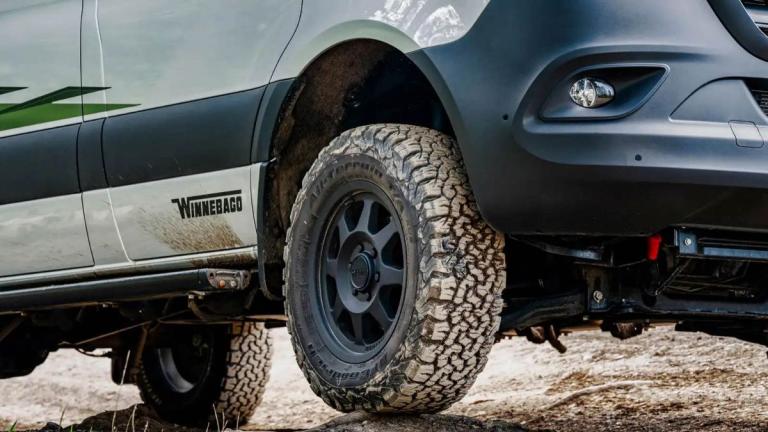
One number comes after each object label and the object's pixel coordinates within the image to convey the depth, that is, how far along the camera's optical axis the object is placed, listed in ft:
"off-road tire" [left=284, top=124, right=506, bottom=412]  21.49
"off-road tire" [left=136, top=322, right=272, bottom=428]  38.44
